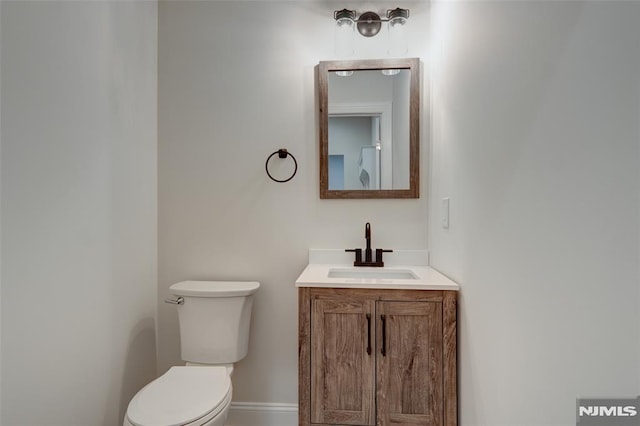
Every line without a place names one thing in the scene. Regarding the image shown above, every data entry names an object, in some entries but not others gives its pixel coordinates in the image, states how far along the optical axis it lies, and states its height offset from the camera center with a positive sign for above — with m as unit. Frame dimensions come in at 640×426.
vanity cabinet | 1.35 -0.64
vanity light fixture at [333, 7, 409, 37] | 1.74 +1.07
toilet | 1.43 -0.64
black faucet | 1.77 -0.26
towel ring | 1.85 +0.29
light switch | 1.53 -0.02
